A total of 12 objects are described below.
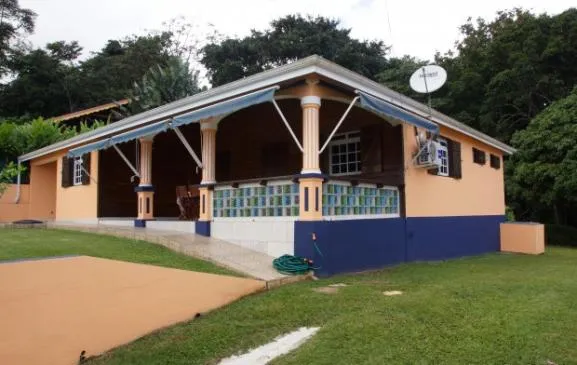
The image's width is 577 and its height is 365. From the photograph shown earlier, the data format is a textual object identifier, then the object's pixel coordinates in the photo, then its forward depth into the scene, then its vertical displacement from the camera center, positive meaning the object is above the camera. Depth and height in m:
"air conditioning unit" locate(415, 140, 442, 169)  10.06 +0.98
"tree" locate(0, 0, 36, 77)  31.02 +12.25
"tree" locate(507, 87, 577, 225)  17.53 +1.67
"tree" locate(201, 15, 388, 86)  30.30 +9.86
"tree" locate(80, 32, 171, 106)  31.72 +9.25
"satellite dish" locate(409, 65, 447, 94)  10.32 +2.72
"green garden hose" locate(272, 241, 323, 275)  7.22 -0.95
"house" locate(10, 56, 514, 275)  7.77 +0.72
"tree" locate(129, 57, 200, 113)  25.08 +6.36
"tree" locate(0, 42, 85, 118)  29.69 +7.31
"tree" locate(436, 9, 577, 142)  21.94 +6.32
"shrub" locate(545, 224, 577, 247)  20.72 -1.48
